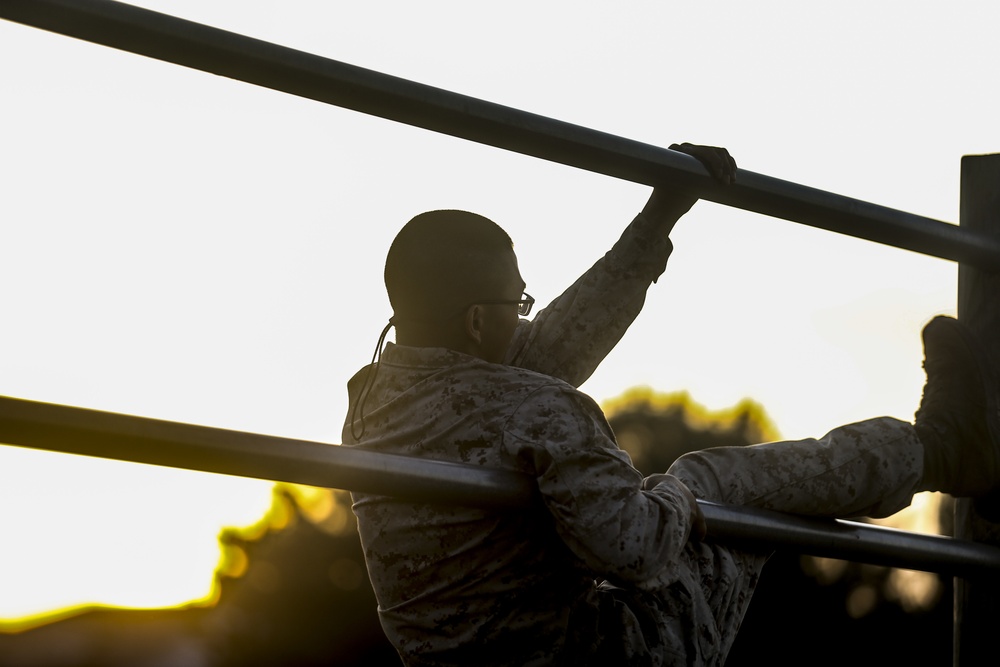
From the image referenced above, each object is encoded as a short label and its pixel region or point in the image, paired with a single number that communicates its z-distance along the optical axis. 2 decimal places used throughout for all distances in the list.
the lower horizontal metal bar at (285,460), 3.96
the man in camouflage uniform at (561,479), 4.45
